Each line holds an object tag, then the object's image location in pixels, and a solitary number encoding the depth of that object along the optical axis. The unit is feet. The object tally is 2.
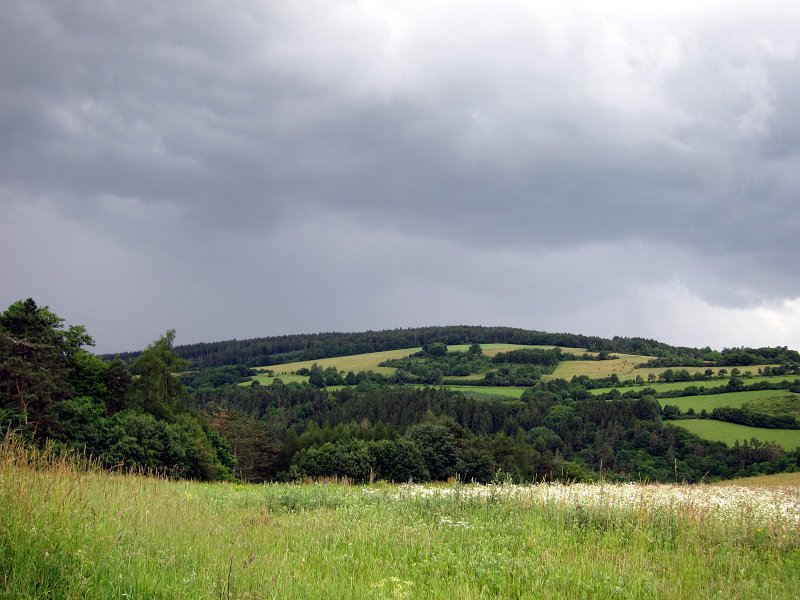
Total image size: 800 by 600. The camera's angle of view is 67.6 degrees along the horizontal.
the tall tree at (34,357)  128.36
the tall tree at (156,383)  191.18
